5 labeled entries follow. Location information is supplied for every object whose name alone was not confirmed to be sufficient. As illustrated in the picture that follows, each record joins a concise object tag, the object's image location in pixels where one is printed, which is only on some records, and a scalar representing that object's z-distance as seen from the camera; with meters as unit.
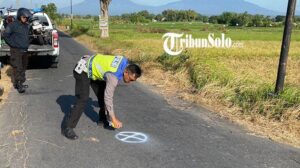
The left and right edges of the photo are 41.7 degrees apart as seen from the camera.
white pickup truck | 11.16
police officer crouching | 4.93
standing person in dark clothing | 8.23
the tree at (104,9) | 27.42
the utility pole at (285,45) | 6.91
